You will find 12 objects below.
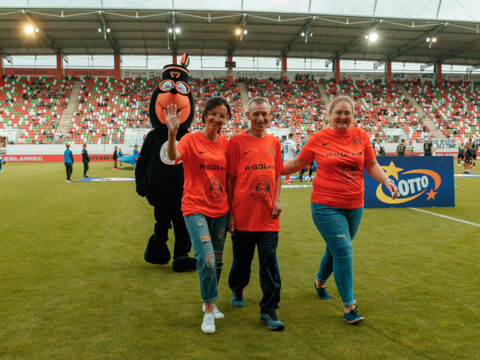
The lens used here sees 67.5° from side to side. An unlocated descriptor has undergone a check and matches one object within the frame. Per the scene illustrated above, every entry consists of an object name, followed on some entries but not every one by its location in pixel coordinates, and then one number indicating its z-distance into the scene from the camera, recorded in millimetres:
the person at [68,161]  14489
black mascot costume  4141
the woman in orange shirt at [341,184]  2926
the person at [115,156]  21684
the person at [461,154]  22625
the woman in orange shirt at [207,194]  2789
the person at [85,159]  16703
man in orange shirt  2850
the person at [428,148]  17981
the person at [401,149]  19014
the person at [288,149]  14847
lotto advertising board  8516
